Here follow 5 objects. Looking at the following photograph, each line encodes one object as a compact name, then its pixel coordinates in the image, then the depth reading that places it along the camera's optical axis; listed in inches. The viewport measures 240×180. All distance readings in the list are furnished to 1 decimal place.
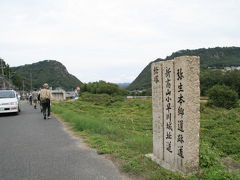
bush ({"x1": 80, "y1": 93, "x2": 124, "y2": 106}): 1679.4
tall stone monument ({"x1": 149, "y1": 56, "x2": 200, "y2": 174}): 137.3
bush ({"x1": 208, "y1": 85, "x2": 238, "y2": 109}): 1233.1
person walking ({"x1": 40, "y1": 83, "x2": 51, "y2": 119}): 400.2
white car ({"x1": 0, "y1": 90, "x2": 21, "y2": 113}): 473.7
